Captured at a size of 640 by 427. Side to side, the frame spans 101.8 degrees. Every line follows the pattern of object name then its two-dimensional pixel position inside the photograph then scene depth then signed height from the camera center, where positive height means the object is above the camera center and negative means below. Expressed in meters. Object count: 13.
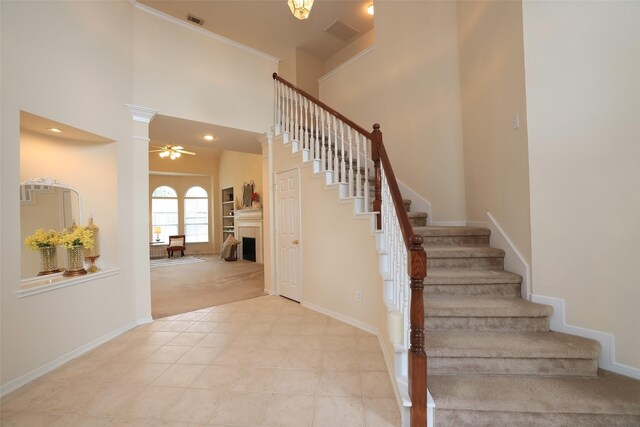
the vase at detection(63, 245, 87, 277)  2.79 -0.45
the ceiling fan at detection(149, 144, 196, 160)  7.05 +1.88
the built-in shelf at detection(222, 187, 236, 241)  9.99 +0.18
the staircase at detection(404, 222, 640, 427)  1.52 -1.07
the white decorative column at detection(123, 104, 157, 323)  3.31 +0.08
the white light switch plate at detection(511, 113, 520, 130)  2.42 +0.85
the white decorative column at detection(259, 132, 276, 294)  4.51 +0.05
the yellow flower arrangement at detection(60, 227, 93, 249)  2.77 -0.19
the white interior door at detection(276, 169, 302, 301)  4.05 -0.31
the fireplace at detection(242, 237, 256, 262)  8.42 -1.04
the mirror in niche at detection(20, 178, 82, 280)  2.72 +0.12
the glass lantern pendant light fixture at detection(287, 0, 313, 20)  2.15 +1.74
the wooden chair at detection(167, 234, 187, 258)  9.38 -0.95
